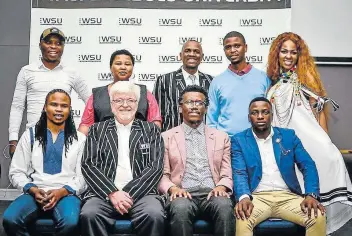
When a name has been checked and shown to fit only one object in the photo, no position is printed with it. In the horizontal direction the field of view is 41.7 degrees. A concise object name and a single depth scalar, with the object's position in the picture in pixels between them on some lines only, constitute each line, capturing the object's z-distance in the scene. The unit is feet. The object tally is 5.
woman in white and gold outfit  11.34
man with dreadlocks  9.66
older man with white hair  9.52
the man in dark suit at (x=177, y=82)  12.78
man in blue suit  9.73
